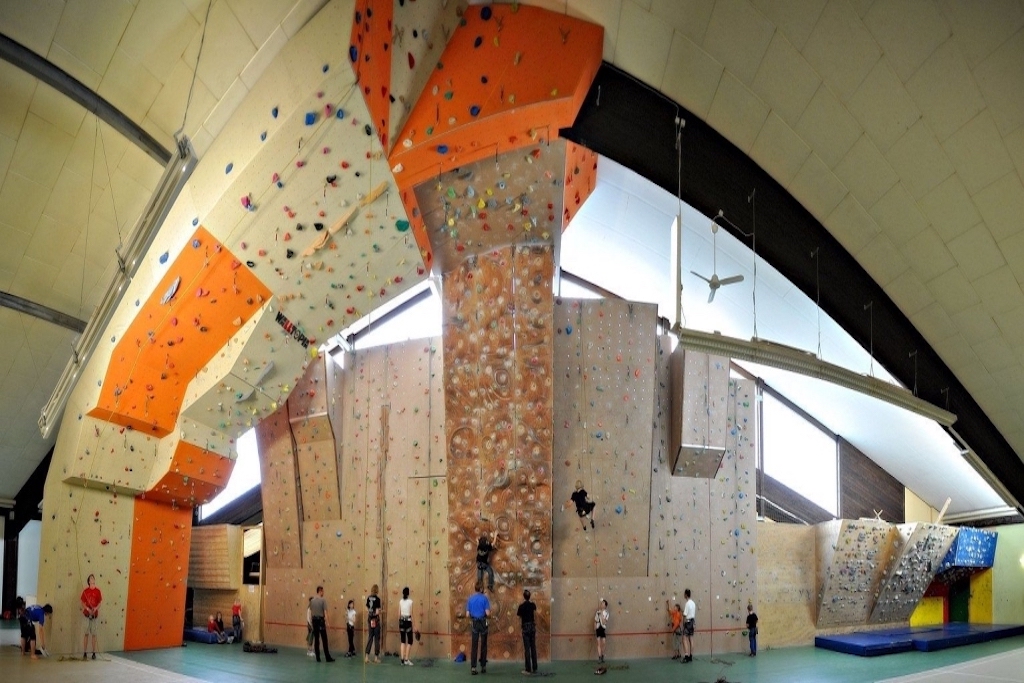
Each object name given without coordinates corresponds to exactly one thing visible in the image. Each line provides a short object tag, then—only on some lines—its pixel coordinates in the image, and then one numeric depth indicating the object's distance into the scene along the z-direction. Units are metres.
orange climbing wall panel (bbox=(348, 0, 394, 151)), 7.95
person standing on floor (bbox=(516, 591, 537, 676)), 10.29
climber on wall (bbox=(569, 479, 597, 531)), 12.23
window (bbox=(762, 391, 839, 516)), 18.08
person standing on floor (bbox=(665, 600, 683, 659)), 12.47
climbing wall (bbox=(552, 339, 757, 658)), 12.35
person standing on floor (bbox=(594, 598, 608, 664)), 11.80
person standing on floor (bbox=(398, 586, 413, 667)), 11.50
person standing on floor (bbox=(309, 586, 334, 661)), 11.68
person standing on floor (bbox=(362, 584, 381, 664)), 11.57
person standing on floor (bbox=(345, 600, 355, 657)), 12.22
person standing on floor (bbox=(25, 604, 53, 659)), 10.76
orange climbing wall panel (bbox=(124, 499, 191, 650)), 11.99
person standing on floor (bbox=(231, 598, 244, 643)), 14.28
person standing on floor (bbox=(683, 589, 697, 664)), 12.24
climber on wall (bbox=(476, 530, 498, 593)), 11.46
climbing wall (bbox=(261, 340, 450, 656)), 12.84
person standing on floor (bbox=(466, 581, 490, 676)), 10.42
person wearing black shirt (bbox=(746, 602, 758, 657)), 12.90
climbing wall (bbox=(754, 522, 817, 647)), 14.01
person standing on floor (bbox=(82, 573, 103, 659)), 10.82
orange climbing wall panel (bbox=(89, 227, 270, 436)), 9.88
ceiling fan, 7.35
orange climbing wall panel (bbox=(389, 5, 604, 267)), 9.02
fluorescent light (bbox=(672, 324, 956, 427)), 8.01
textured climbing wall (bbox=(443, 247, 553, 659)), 11.59
